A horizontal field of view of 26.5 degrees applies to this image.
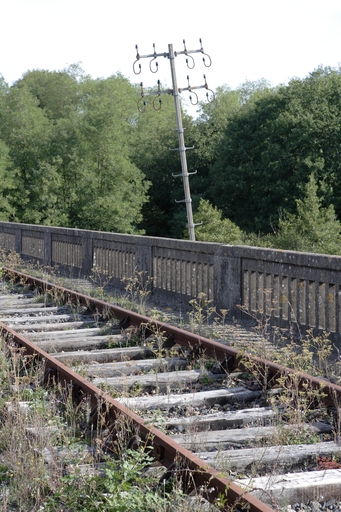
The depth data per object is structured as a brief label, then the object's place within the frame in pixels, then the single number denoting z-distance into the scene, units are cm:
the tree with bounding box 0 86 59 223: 5588
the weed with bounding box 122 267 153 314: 1095
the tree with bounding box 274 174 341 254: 4050
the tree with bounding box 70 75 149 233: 5591
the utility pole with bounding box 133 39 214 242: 2678
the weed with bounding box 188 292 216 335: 842
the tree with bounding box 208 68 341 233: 5153
